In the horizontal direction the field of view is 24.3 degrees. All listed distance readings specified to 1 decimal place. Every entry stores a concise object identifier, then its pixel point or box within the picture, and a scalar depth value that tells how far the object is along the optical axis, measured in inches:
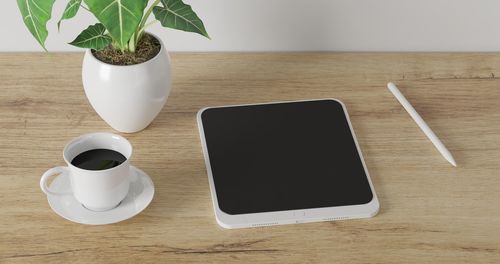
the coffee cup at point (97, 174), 56.0
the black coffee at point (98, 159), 57.0
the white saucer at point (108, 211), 57.1
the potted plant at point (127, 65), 58.8
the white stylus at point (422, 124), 61.9
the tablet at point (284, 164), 58.0
